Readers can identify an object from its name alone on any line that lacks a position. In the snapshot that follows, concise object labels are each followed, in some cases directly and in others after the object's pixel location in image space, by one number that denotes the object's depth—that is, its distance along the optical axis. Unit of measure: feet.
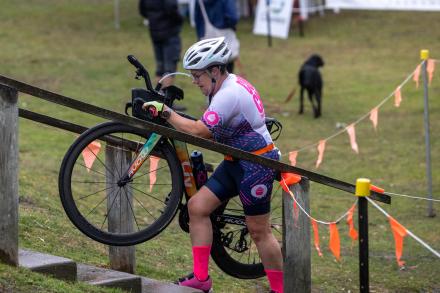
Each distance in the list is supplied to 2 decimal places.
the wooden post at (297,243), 33.94
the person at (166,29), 86.39
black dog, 87.58
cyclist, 33.48
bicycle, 33.48
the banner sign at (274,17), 126.52
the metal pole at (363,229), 31.11
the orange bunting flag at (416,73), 60.33
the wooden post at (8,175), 31.36
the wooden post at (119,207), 37.23
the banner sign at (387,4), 115.65
